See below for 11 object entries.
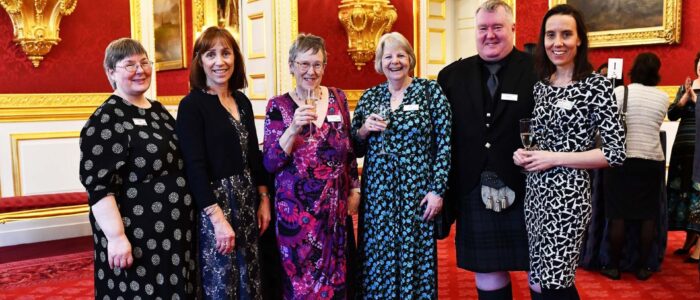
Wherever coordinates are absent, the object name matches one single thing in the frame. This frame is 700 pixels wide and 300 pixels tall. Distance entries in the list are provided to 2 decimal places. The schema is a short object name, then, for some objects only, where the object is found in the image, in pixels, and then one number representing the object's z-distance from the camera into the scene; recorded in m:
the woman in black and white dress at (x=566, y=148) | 2.50
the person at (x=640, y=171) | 4.67
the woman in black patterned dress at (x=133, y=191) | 2.43
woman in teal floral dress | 3.01
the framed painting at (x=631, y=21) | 7.55
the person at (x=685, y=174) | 5.17
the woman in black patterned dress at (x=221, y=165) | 2.72
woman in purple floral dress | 2.97
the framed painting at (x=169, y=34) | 11.66
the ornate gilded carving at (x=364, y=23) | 7.98
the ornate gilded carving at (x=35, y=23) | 6.23
